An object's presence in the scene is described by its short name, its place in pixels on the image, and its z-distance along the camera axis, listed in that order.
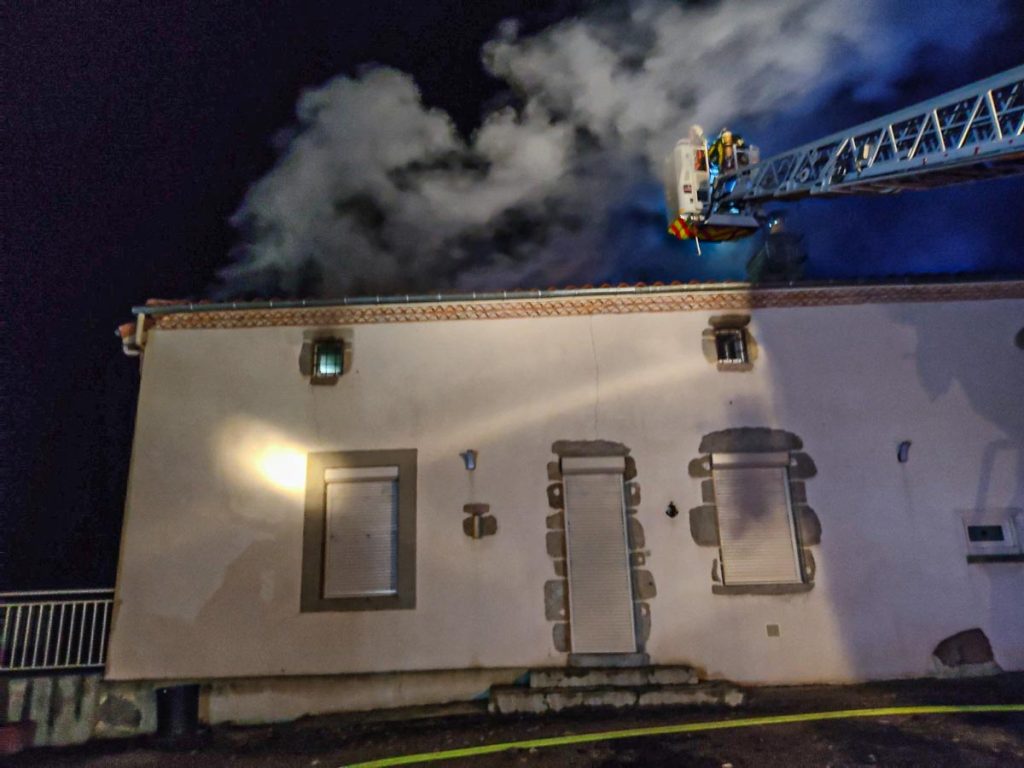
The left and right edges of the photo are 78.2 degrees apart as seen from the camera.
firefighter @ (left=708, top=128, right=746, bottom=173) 9.30
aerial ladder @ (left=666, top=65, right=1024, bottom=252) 5.62
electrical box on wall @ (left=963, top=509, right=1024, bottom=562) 7.86
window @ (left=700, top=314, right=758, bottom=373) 8.47
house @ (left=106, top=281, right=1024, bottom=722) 7.65
